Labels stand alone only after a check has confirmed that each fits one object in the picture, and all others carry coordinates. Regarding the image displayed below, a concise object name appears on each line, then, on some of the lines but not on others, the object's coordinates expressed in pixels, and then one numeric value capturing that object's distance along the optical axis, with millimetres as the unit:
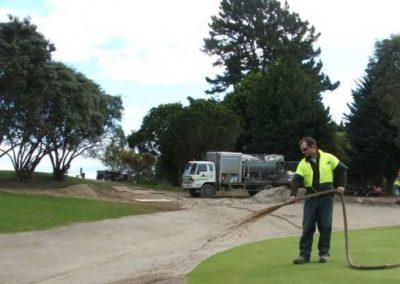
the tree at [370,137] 51688
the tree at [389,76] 42188
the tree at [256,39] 72375
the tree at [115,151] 52978
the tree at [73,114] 37406
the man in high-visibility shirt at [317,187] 10516
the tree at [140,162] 65375
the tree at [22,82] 33062
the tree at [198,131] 50531
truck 41281
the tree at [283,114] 51844
